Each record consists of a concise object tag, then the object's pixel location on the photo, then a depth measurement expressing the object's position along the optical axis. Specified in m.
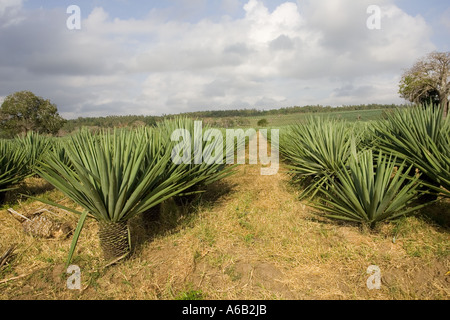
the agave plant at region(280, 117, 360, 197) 4.43
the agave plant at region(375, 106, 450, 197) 3.09
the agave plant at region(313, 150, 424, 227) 3.14
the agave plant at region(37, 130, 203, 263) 2.54
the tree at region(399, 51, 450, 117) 27.56
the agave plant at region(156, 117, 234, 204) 4.00
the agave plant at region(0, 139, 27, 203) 4.84
